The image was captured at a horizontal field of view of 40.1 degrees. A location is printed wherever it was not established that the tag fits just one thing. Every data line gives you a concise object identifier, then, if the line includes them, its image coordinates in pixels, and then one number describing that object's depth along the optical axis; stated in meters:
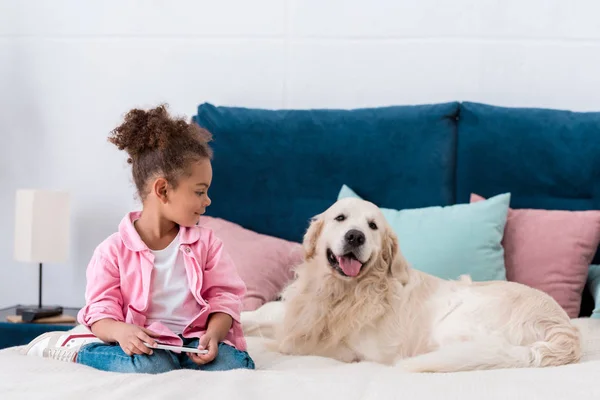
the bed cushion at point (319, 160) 3.31
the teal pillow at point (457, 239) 2.92
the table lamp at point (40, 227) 3.54
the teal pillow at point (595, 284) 2.84
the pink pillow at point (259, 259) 3.00
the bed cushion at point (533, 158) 3.22
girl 2.13
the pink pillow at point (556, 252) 2.94
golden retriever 2.28
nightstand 3.30
